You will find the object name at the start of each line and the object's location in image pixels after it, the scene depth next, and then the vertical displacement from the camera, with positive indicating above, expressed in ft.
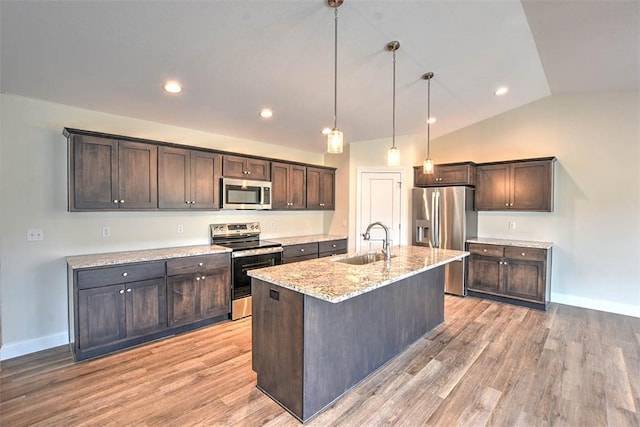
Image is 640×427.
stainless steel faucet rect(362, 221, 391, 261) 9.58 -1.22
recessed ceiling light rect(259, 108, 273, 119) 12.24 +3.95
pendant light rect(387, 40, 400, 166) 9.11 +1.75
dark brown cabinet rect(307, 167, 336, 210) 17.13 +1.16
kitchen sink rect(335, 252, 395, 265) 10.11 -1.73
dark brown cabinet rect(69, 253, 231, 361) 9.09 -3.12
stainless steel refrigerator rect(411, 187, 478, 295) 15.65 -0.73
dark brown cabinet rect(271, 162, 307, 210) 15.25 +1.18
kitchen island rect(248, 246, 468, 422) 6.68 -2.97
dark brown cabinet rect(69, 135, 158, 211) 9.59 +1.16
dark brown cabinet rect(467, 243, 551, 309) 13.75 -3.16
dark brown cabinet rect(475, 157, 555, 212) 14.24 +1.11
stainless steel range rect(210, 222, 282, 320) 12.37 -2.00
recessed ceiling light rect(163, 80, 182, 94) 9.52 +3.94
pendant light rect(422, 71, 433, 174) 10.69 +4.78
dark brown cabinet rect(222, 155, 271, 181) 13.23 +1.87
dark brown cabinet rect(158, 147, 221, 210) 11.43 +1.19
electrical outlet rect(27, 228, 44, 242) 9.66 -0.82
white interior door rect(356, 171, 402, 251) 17.53 +0.30
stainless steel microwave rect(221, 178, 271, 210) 13.20 +0.67
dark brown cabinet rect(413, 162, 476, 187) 15.87 +1.79
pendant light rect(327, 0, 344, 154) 7.24 +1.71
